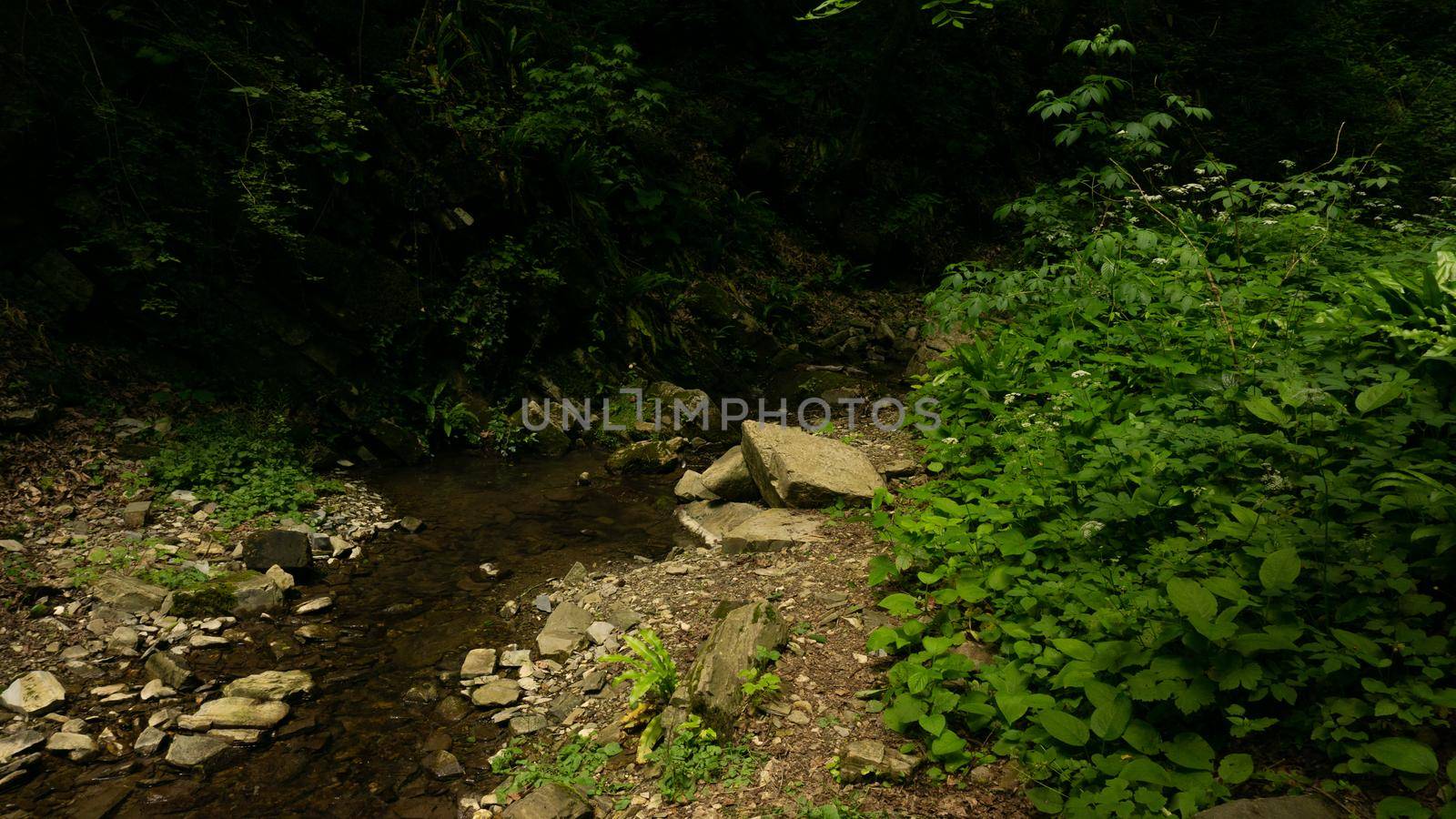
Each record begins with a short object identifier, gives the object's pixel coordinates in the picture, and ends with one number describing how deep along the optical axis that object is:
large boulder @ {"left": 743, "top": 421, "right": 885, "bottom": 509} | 5.51
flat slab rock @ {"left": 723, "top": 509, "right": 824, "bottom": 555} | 5.08
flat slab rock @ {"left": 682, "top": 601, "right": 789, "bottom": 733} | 3.20
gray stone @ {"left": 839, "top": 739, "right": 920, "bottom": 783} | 2.69
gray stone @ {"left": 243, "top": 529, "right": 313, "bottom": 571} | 5.45
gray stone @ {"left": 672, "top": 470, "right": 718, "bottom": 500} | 7.22
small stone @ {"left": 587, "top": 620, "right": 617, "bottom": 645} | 4.53
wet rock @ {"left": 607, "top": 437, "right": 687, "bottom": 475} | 8.21
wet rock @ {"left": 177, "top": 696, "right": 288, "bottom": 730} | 3.91
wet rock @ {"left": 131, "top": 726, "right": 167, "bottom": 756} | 3.69
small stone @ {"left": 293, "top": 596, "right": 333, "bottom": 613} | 5.12
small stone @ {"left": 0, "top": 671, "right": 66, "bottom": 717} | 3.84
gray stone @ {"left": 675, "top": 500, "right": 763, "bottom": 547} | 6.17
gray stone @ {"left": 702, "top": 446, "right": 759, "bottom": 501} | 6.67
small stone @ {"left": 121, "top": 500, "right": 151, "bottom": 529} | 5.55
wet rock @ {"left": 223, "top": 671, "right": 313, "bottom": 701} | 4.16
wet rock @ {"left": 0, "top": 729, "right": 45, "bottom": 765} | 3.53
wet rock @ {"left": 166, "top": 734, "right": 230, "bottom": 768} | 3.64
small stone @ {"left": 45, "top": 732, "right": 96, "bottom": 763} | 3.62
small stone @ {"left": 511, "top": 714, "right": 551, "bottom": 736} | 3.87
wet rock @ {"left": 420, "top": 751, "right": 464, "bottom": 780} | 3.63
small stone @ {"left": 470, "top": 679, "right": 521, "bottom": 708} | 4.17
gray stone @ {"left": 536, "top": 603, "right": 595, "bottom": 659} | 4.58
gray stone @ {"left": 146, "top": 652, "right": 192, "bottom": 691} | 4.19
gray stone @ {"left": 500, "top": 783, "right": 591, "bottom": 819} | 3.05
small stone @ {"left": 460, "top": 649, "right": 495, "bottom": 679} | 4.50
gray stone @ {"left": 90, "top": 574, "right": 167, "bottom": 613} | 4.75
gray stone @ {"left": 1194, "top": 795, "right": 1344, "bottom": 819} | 2.04
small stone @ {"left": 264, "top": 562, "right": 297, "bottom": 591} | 5.25
